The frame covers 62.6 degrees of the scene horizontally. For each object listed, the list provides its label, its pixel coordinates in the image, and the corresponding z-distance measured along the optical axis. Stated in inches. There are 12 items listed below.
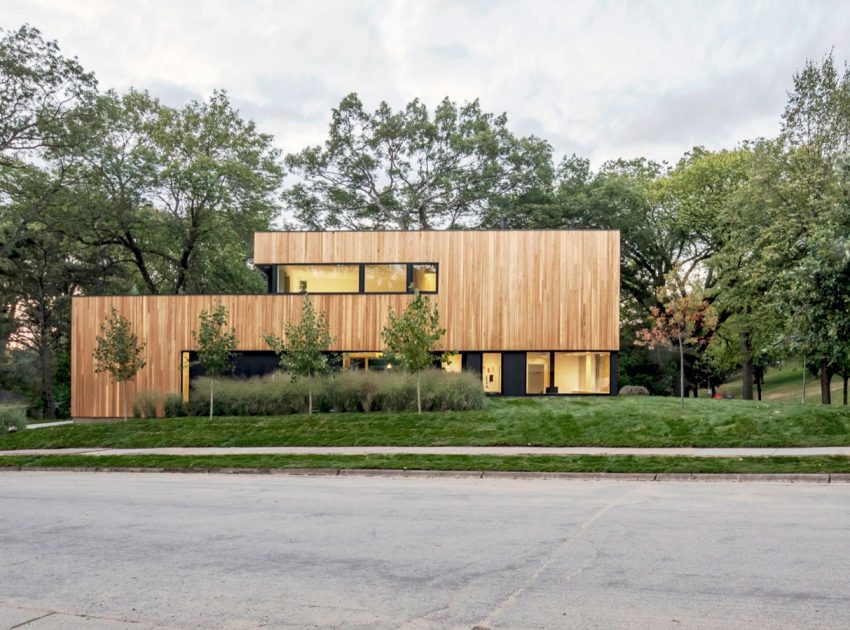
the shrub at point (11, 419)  888.3
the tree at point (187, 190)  1366.9
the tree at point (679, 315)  1099.9
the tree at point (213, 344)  909.8
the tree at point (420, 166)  1641.2
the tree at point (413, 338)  826.7
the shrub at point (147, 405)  987.9
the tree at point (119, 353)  993.5
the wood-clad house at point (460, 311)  1109.7
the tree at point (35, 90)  1068.5
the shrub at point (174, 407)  963.3
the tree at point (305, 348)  863.1
